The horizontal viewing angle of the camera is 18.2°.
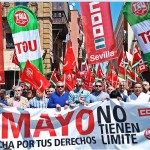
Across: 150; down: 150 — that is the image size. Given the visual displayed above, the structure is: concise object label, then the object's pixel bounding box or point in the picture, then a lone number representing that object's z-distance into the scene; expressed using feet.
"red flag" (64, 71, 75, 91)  63.71
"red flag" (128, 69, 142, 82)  72.28
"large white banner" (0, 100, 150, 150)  28.91
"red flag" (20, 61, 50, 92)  36.86
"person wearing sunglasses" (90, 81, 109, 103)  31.48
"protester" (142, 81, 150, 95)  31.62
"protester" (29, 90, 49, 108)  32.78
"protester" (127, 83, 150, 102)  30.67
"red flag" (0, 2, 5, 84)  33.78
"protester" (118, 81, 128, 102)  38.84
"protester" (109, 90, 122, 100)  35.22
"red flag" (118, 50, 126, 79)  74.10
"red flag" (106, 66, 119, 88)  86.67
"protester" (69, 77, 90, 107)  31.03
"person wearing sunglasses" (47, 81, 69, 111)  30.63
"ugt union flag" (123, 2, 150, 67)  33.42
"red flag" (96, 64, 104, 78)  83.10
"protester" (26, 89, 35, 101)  37.14
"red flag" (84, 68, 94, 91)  81.87
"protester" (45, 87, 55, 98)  35.95
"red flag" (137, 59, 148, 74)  79.47
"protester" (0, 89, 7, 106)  36.86
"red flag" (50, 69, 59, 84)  62.19
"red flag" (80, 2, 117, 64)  35.68
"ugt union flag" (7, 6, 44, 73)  38.81
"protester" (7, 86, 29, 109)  32.81
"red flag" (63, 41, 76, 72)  66.80
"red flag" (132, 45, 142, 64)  77.05
